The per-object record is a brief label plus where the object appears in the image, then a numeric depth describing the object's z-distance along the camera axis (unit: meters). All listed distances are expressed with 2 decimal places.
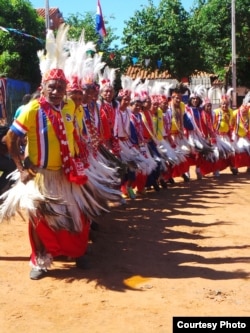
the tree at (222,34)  23.27
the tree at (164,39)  21.03
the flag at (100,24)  16.39
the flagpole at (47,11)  14.49
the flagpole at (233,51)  20.31
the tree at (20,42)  17.98
